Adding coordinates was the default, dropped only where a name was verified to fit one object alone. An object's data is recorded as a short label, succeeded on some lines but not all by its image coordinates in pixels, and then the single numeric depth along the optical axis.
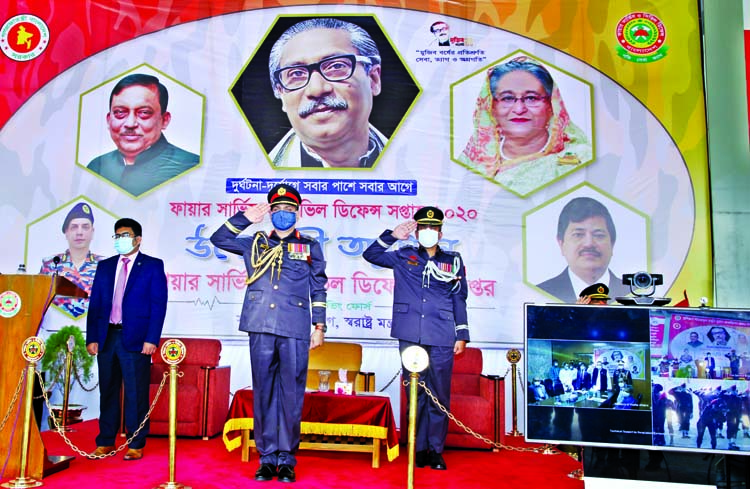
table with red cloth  4.41
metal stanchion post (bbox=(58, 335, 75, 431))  5.73
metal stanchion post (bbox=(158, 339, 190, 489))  3.65
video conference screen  3.23
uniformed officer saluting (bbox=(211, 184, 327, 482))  3.91
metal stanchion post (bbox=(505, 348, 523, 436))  5.89
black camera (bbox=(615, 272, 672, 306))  3.50
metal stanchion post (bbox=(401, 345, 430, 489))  3.58
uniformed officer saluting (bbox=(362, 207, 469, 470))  4.48
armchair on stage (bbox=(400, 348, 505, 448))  5.15
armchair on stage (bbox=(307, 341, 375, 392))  5.62
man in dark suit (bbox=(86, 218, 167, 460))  4.49
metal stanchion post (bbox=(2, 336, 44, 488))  3.64
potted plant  6.08
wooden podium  3.75
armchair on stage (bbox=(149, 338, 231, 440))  5.29
